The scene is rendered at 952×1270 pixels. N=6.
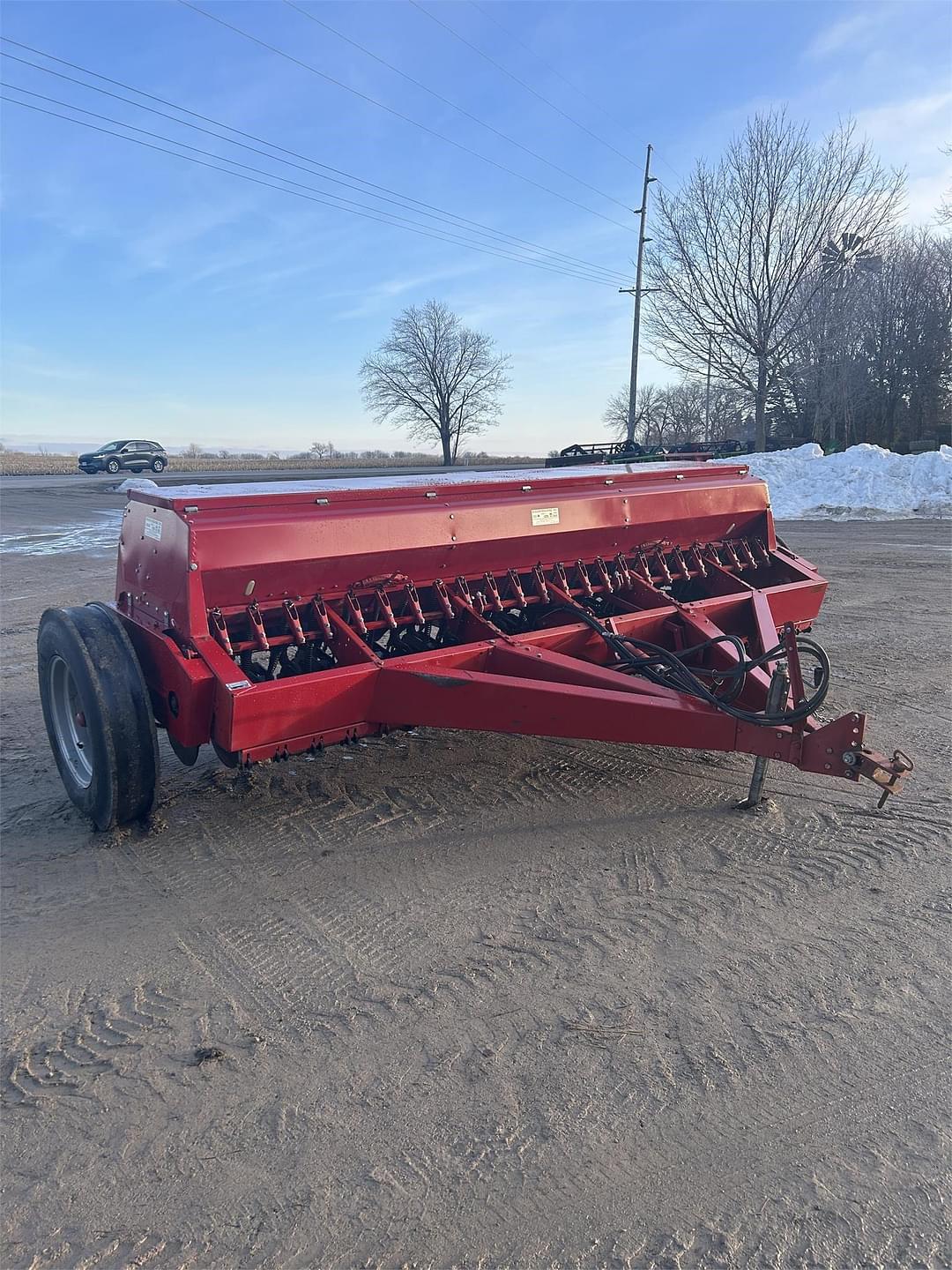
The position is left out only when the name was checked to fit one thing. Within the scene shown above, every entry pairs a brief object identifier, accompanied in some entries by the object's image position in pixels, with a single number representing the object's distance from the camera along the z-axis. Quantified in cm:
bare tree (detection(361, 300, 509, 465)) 6328
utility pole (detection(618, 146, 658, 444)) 2905
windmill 2633
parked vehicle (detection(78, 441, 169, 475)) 3659
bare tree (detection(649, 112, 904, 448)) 2580
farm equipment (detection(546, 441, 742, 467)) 2072
